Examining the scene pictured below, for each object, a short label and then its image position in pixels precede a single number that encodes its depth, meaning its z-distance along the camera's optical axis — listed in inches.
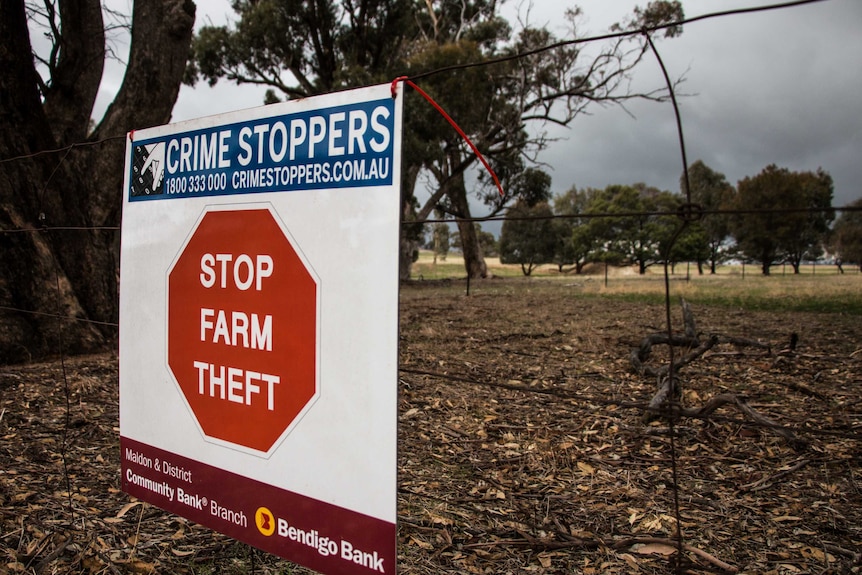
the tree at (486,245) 1892.2
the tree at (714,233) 1250.6
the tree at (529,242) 1433.3
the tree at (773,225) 932.0
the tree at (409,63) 625.3
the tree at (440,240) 1672.0
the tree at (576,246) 1317.7
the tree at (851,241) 796.0
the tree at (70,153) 175.9
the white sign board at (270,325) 51.1
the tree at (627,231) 1244.5
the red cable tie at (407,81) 48.4
